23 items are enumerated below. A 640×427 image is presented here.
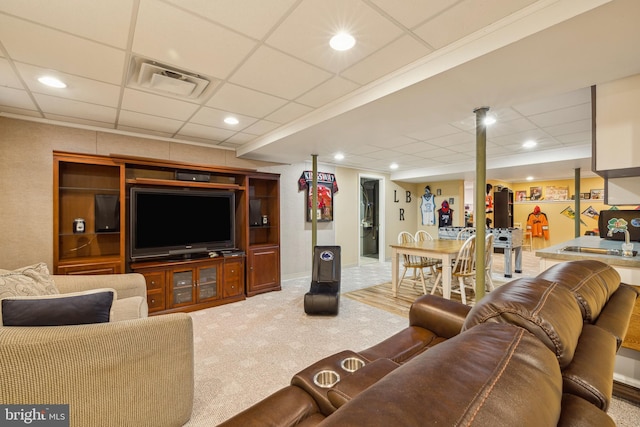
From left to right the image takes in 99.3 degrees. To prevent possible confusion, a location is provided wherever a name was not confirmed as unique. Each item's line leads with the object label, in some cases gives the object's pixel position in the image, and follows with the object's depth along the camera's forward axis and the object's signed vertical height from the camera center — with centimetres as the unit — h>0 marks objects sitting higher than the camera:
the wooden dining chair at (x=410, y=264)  409 -79
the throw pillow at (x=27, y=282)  178 -49
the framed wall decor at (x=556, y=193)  837 +62
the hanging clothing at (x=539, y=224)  867 -36
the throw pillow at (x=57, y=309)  138 -51
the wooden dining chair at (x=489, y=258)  395 -68
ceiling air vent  212 +112
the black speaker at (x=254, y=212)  443 +3
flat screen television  340 -11
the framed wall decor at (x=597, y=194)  781 +54
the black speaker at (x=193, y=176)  375 +53
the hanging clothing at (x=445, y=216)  752 -8
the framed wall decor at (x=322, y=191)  543 +47
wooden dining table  364 -56
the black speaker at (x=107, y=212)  330 +2
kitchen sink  250 -38
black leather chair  334 -96
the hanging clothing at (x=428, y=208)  782 +15
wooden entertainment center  319 -27
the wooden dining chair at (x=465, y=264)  365 -71
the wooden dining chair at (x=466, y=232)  575 -41
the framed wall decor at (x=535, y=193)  887 +65
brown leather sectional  47 -33
